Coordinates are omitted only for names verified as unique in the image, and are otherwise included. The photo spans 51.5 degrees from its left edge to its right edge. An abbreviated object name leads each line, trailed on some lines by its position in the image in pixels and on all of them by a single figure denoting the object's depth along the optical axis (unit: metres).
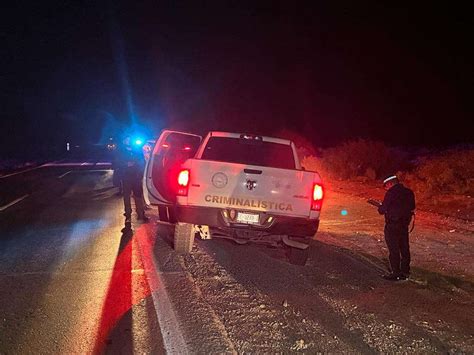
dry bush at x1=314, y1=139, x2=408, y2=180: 23.38
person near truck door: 10.77
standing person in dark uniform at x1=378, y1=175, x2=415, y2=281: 6.82
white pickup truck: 6.82
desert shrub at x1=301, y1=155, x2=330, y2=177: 23.98
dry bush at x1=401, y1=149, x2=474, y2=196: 15.41
